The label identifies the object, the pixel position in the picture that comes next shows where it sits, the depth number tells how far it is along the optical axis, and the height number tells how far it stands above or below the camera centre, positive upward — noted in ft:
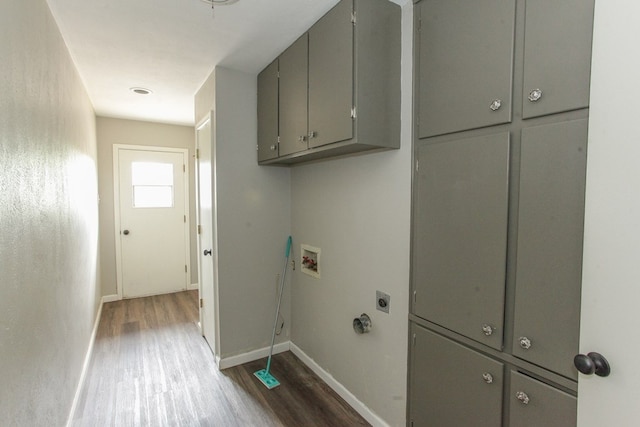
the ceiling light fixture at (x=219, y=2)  5.64 +3.49
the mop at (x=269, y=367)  8.04 -4.44
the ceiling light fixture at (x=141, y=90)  10.09 +3.49
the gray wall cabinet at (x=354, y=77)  5.33 +2.17
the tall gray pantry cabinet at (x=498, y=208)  3.51 -0.07
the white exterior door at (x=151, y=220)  14.25 -0.92
